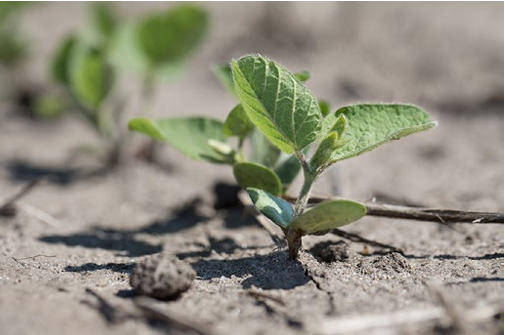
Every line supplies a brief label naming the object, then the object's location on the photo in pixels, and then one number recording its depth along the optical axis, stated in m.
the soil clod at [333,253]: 0.39
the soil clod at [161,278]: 0.36
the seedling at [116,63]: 0.50
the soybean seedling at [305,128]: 0.37
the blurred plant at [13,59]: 0.61
